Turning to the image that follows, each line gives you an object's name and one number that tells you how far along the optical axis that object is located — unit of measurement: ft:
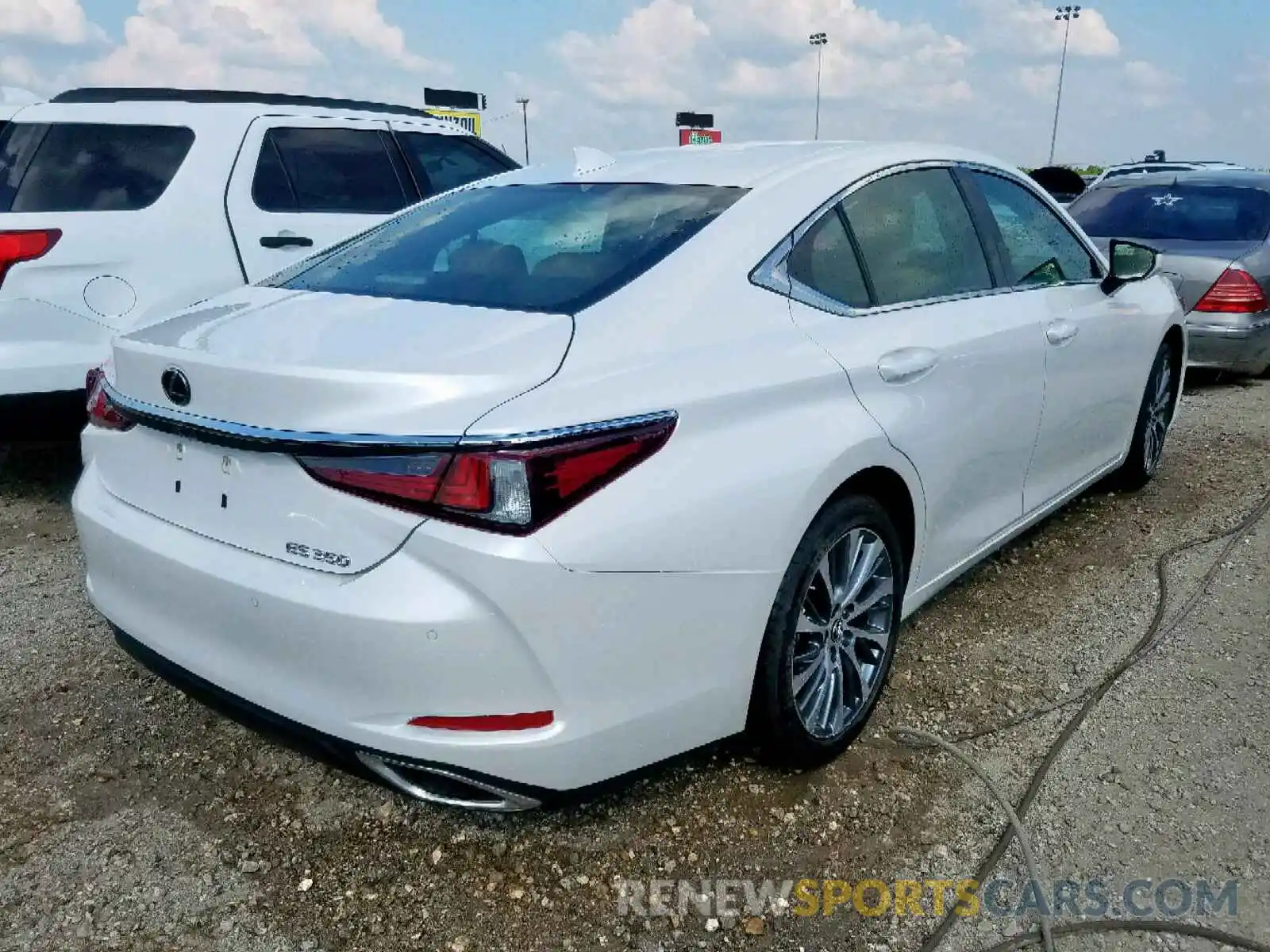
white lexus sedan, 6.19
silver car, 22.06
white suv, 14.05
